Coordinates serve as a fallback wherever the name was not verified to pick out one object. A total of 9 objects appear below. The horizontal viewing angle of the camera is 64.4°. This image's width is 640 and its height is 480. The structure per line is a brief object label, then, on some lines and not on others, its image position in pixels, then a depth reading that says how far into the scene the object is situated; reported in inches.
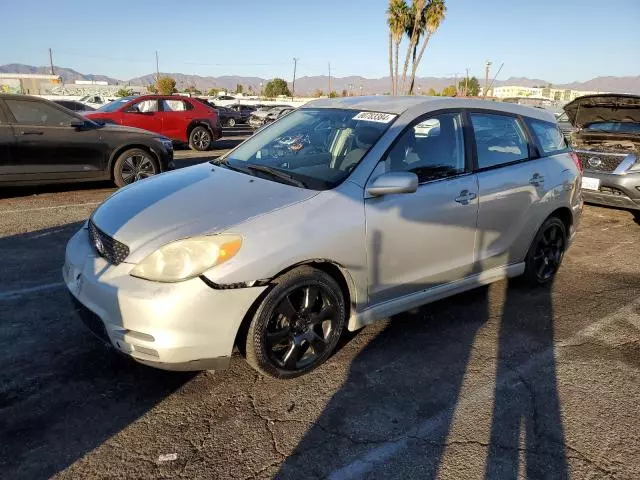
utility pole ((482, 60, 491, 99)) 1798.5
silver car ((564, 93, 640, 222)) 269.6
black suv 290.0
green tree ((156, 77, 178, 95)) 2621.6
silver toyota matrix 102.4
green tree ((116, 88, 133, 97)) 1915.6
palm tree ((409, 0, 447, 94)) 1379.2
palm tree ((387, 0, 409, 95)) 1408.7
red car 512.4
